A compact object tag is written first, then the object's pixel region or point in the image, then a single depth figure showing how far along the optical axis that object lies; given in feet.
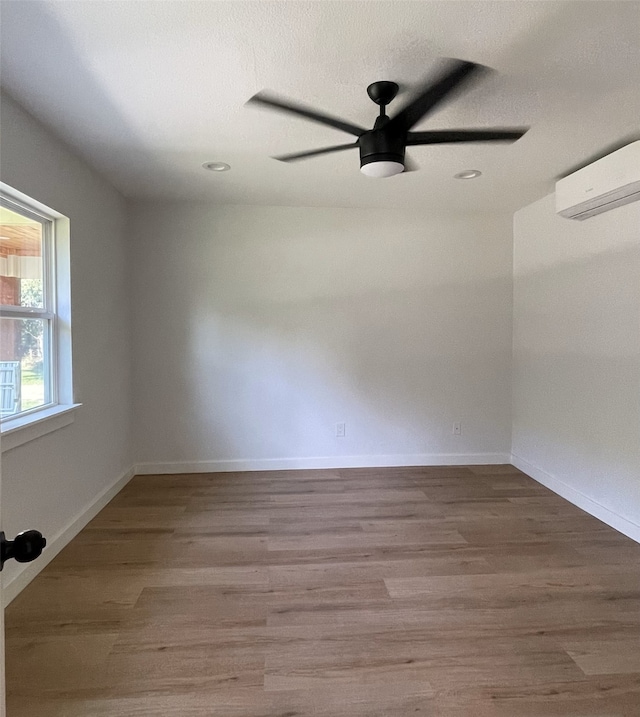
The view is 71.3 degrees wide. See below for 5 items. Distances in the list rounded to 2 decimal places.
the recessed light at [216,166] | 9.80
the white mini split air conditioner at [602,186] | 8.36
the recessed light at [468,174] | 10.20
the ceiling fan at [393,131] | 6.22
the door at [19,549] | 2.56
